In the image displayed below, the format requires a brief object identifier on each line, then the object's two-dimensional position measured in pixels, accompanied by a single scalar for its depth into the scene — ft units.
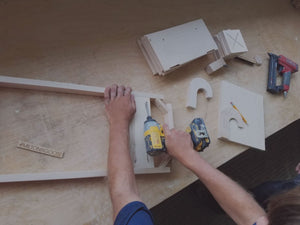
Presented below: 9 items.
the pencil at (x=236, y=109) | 3.83
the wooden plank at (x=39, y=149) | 2.65
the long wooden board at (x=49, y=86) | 2.66
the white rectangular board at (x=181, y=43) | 3.46
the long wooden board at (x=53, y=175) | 2.44
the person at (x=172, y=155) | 2.65
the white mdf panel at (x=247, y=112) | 3.74
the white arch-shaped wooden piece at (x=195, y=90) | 3.60
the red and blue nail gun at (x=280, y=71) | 4.28
